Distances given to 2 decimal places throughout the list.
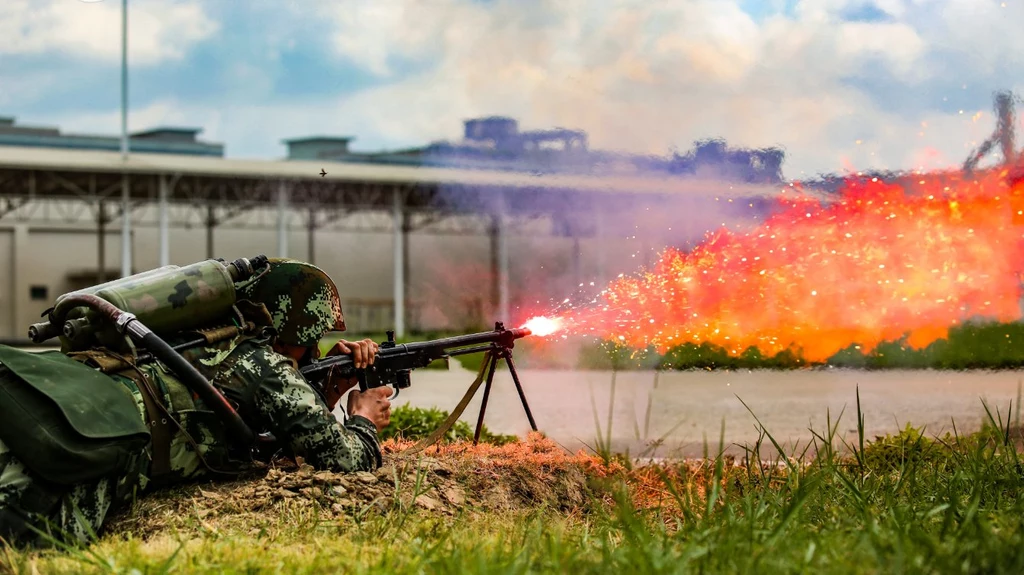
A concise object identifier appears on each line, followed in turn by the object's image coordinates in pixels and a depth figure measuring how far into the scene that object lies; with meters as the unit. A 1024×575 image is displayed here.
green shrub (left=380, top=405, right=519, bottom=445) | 8.28
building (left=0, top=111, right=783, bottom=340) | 12.86
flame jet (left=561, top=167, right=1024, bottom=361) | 10.09
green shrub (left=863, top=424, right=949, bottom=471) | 6.52
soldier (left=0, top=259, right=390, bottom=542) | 4.61
